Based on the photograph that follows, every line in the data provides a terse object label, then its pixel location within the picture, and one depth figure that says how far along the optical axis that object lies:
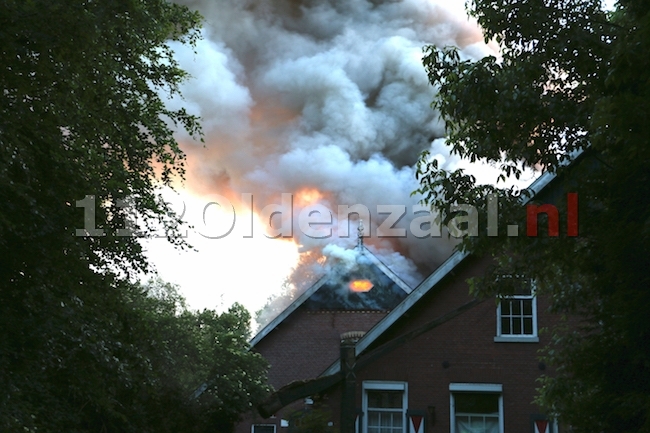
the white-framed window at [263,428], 27.83
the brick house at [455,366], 19.52
